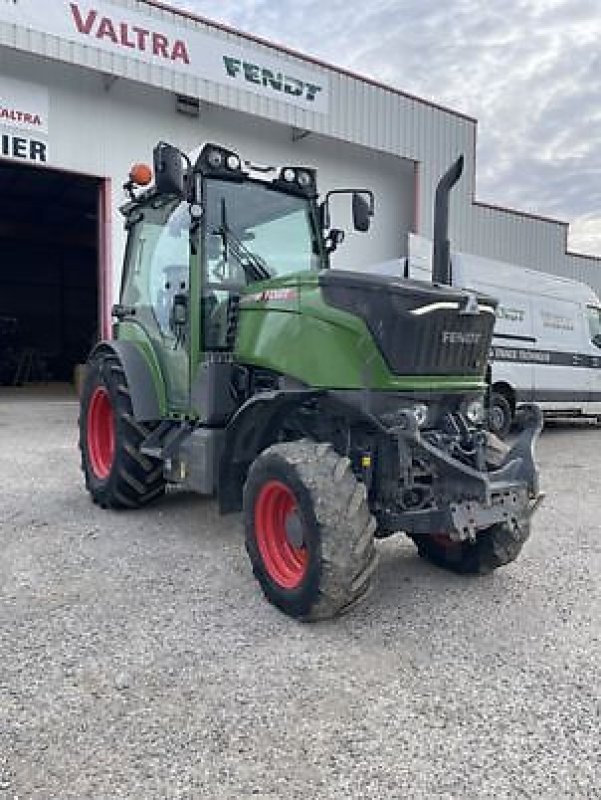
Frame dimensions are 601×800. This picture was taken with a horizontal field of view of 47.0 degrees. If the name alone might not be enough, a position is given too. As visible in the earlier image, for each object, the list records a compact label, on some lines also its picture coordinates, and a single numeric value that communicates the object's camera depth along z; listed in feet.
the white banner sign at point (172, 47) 35.40
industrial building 37.17
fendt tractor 10.89
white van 32.45
